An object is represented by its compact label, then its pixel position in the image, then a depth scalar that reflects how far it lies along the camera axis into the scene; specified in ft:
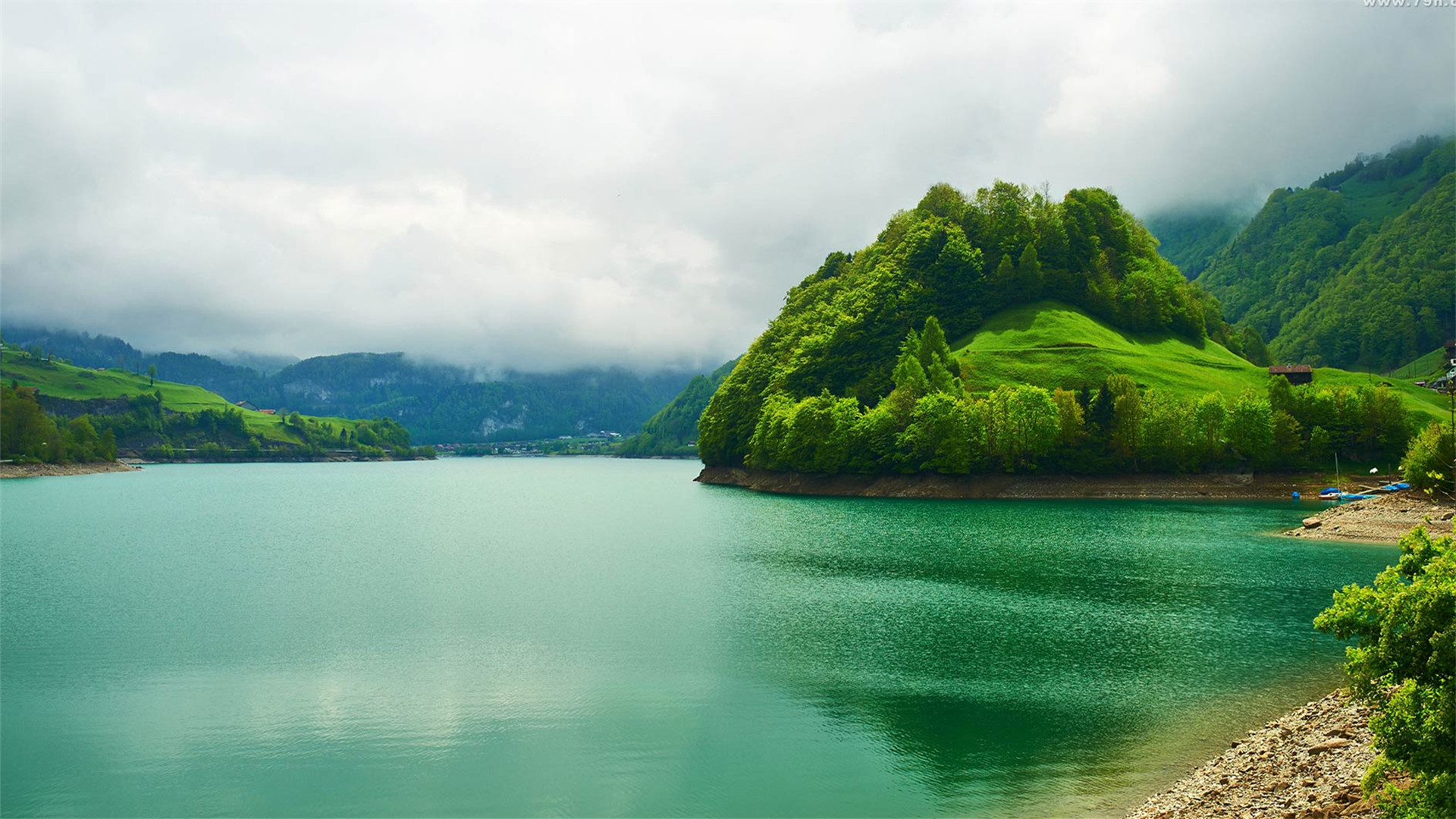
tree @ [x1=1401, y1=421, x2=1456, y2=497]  229.41
